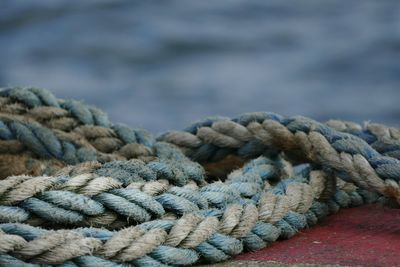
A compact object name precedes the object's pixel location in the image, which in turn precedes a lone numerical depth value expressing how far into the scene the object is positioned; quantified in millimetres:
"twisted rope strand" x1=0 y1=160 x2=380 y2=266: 1390
